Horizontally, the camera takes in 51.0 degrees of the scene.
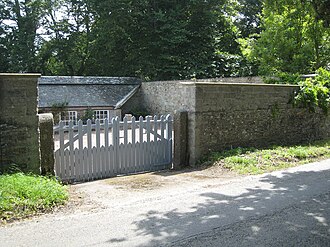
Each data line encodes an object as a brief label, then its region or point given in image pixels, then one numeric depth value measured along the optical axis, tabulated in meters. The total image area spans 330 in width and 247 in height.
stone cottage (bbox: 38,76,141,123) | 20.70
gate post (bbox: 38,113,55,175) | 7.26
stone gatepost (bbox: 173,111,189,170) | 9.21
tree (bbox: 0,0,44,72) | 29.91
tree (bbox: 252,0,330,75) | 20.08
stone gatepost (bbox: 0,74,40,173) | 6.73
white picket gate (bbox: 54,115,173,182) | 7.86
